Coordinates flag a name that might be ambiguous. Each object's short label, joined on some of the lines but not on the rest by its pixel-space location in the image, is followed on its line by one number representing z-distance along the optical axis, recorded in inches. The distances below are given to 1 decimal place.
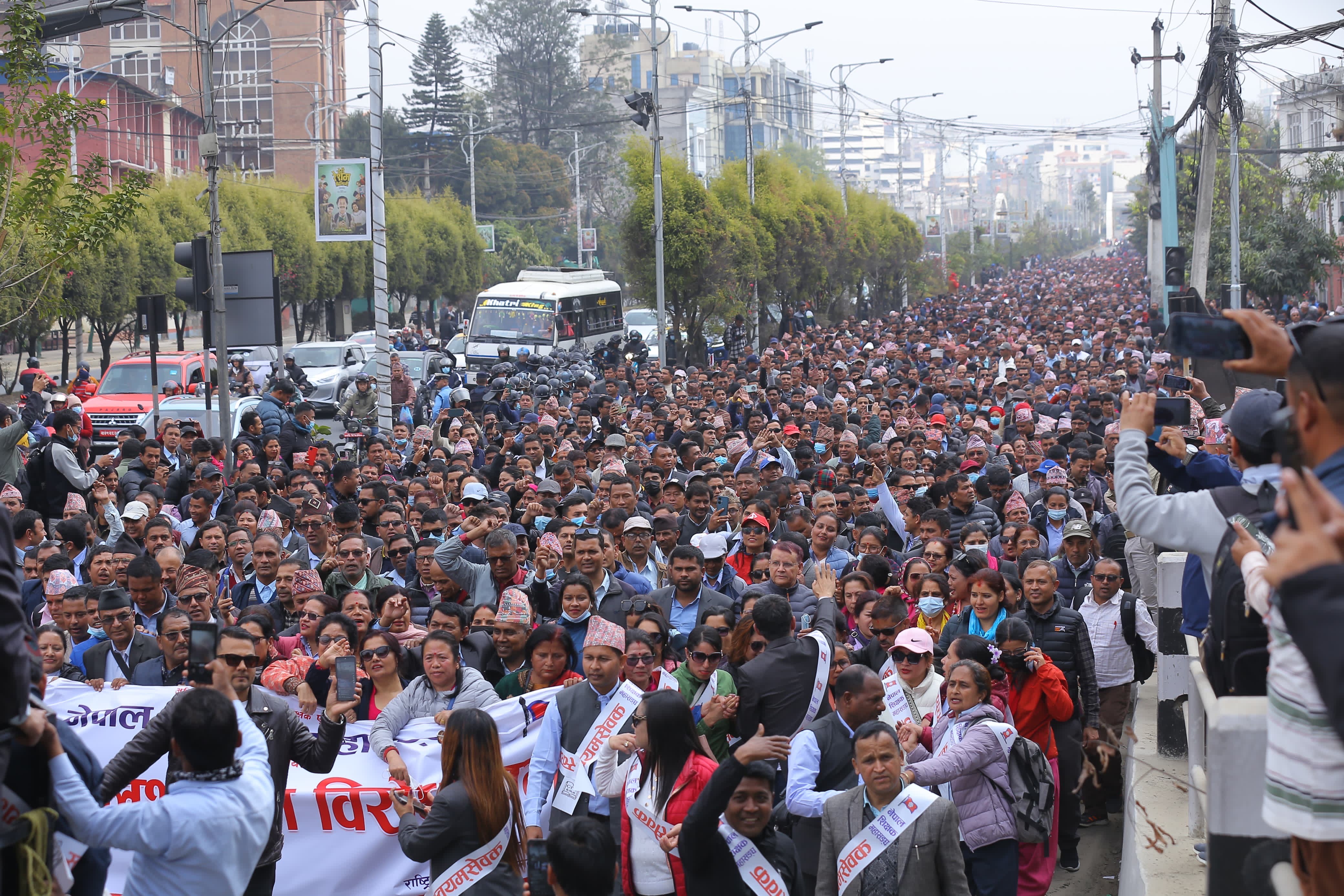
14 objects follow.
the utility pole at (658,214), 1205.7
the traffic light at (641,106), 1102.4
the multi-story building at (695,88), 4232.3
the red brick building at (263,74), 3174.2
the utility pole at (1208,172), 898.7
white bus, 1311.5
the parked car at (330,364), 1147.9
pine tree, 3299.7
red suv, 914.1
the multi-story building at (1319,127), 1790.1
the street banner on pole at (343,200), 742.5
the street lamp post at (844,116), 2308.1
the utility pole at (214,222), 595.5
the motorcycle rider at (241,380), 1023.0
